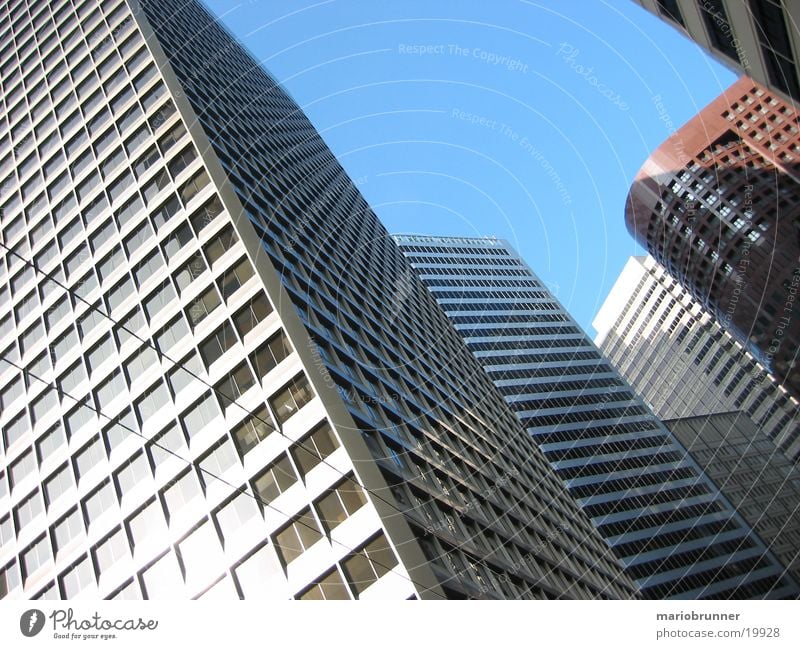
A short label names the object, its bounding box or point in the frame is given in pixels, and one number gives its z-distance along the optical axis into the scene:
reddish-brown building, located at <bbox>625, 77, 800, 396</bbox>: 91.81
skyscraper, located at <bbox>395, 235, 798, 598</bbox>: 91.19
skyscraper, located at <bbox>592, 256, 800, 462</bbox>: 136.50
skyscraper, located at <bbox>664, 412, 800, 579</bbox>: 129.50
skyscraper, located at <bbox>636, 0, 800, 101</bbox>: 20.20
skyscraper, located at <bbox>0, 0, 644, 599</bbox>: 29.94
